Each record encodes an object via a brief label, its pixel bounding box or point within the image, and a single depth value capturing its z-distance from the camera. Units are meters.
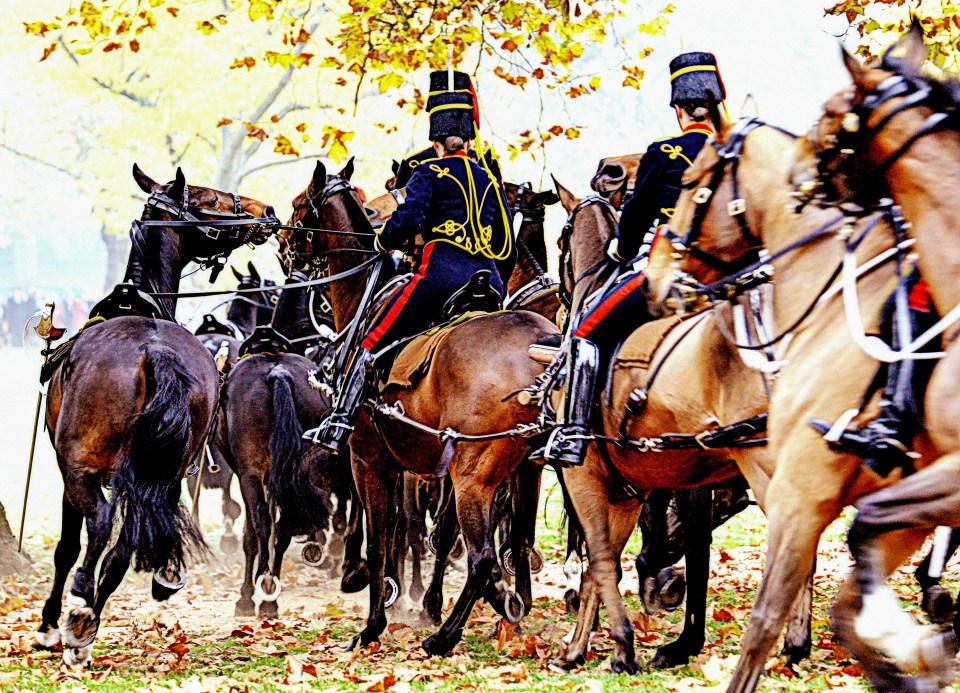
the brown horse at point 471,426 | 16.67
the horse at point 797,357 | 9.80
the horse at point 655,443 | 12.55
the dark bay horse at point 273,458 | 21.73
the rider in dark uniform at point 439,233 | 17.87
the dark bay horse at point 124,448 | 17.05
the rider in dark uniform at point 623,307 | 14.58
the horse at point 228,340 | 27.66
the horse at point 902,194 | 8.66
